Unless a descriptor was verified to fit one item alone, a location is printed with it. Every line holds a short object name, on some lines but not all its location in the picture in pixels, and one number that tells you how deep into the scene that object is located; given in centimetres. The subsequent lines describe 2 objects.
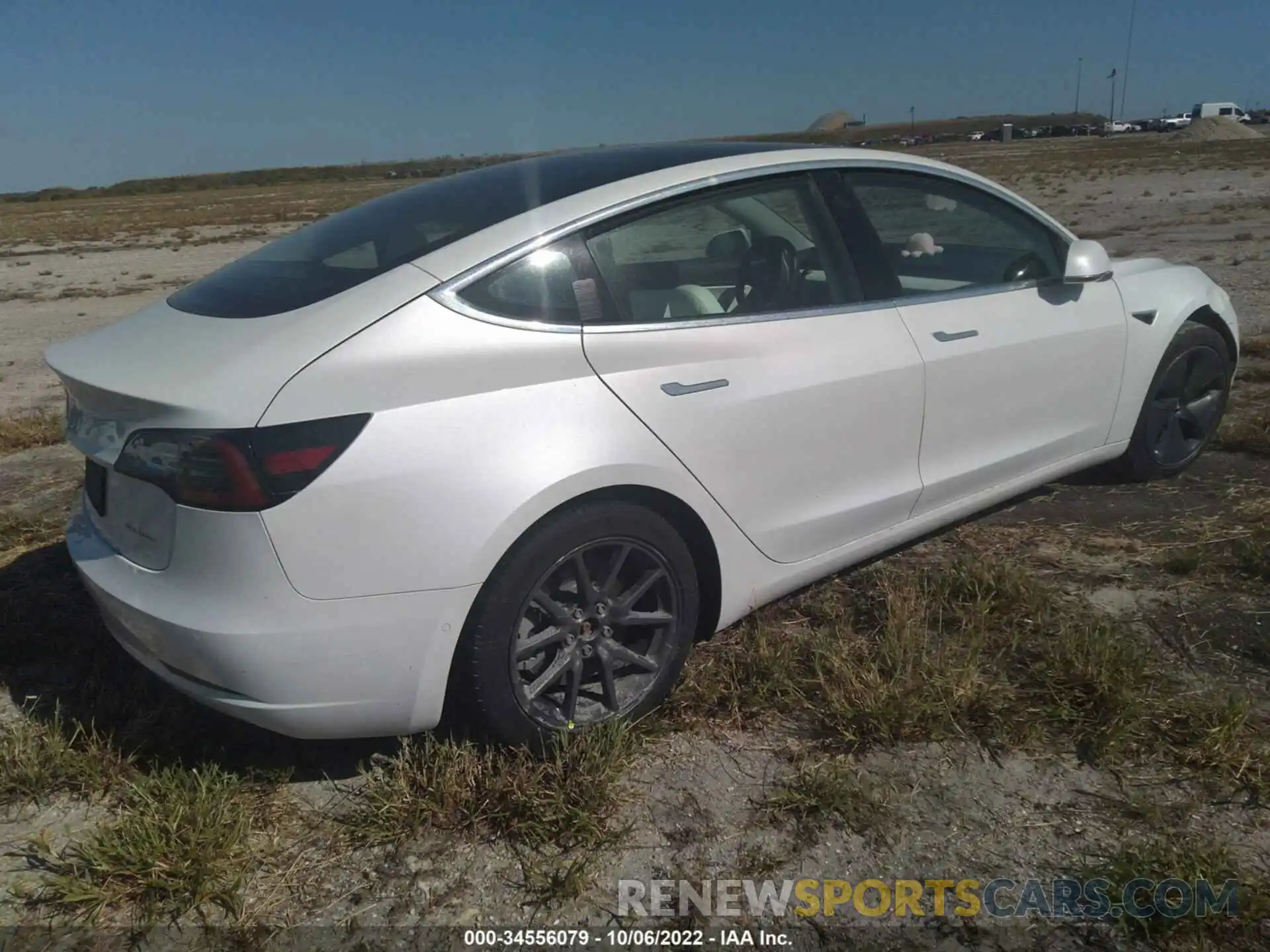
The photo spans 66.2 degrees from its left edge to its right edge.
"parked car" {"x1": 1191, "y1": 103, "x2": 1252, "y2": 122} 11281
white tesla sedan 221
